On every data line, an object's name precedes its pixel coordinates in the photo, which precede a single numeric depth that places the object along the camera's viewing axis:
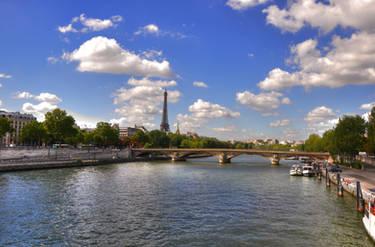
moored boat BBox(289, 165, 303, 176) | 55.47
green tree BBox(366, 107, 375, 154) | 56.70
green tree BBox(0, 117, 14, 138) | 88.49
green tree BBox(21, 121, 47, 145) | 96.56
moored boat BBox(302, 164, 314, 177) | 55.06
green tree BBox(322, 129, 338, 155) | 65.81
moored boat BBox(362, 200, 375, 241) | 17.14
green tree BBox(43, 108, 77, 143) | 92.31
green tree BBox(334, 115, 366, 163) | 60.84
